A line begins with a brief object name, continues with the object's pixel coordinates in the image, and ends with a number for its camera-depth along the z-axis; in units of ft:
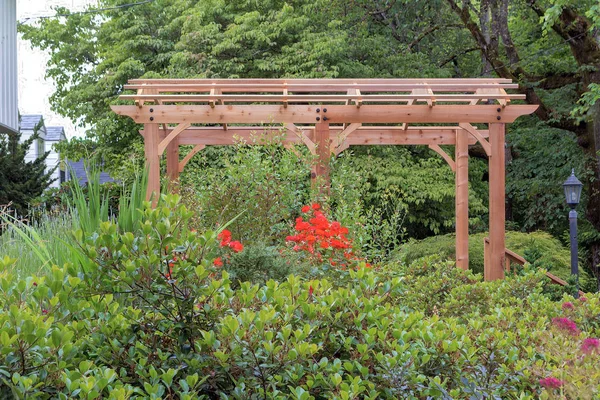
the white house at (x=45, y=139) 70.46
